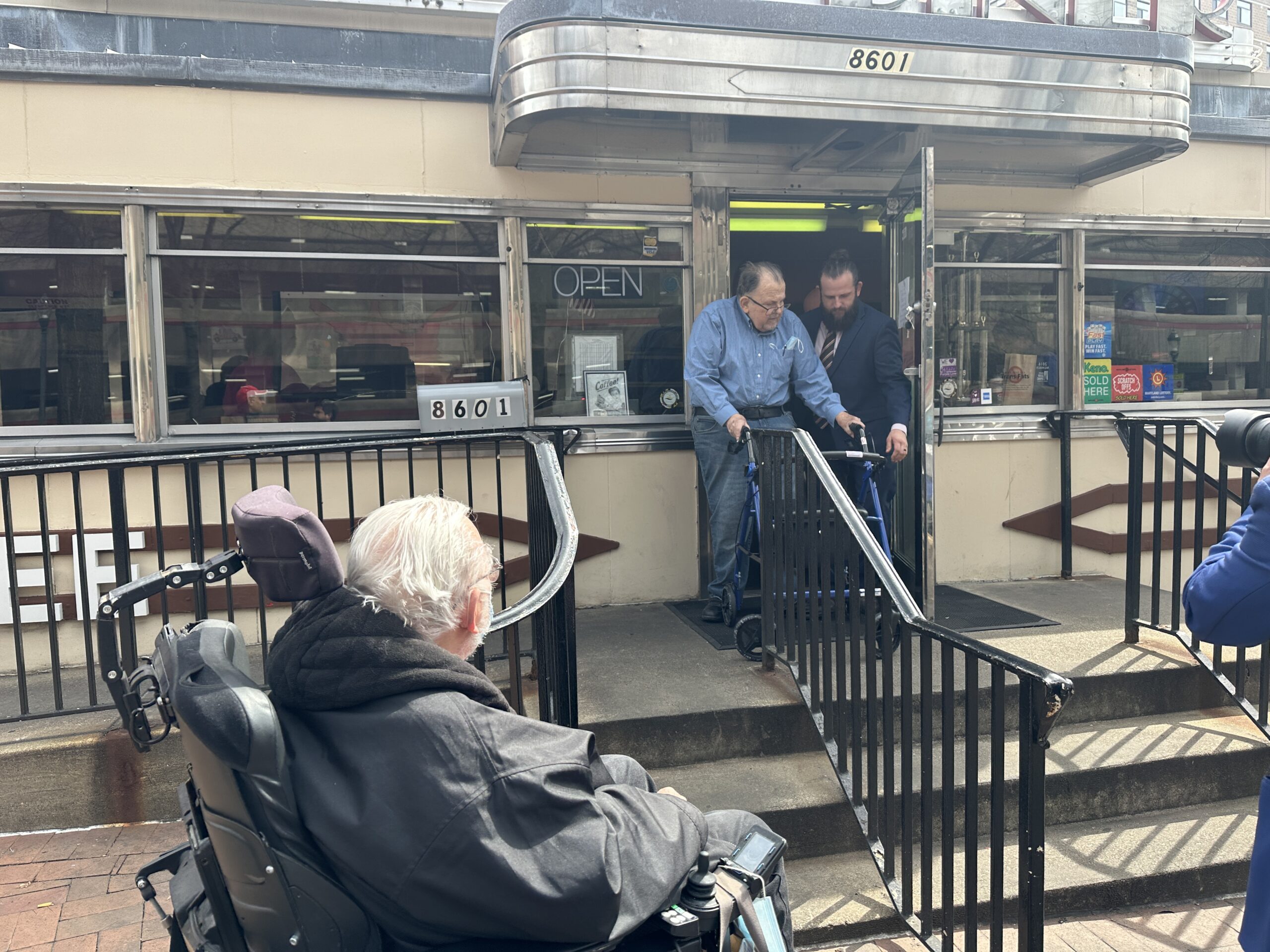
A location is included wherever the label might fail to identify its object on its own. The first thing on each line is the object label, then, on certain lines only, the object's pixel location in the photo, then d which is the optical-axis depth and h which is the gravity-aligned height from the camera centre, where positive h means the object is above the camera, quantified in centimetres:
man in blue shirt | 509 +6
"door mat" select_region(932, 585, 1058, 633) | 514 -130
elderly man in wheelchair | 159 -66
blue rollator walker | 447 -68
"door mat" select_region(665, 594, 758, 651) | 482 -127
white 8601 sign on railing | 542 -6
